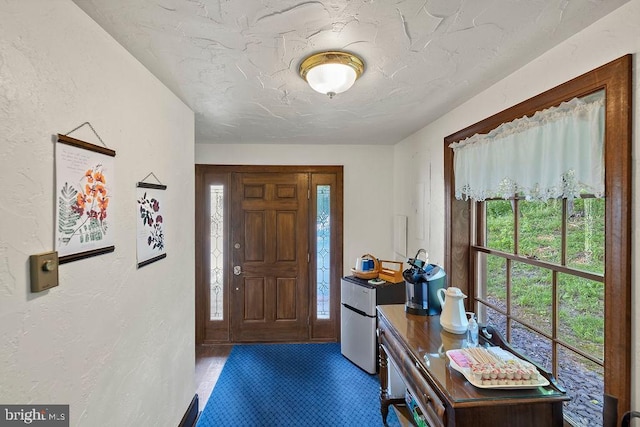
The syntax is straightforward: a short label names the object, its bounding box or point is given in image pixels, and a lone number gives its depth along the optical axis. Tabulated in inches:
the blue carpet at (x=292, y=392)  86.4
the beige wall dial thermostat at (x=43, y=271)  35.1
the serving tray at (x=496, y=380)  45.4
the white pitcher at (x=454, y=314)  64.3
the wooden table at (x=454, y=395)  43.3
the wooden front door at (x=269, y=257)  133.4
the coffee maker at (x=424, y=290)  75.1
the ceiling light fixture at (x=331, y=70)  54.1
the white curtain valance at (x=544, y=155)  45.8
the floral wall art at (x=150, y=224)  59.3
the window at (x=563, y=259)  41.2
